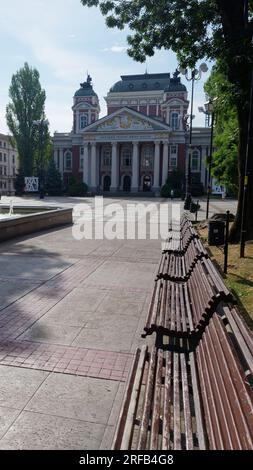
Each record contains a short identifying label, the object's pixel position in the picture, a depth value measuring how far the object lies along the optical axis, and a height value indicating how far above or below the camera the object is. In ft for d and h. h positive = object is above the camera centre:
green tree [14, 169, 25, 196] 184.34 +4.02
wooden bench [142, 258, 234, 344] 10.80 -4.36
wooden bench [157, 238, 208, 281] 17.75 -4.21
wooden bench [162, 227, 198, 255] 24.96 -4.19
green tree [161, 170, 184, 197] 182.19 +3.96
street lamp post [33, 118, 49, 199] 143.33 +26.44
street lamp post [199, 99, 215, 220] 54.48 +12.48
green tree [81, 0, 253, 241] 30.45 +16.08
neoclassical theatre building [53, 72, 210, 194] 202.59 +28.25
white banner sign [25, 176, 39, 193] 120.06 +2.41
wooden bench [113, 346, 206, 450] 7.06 -4.97
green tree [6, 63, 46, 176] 176.35 +42.22
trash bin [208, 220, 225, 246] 35.53 -4.22
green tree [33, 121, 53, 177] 178.81 +22.26
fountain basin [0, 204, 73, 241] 36.84 -4.00
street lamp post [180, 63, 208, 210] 56.16 +20.05
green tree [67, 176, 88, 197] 193.03 +0.91
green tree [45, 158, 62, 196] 195.62 +4.01
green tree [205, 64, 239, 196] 42.80 +6.84
